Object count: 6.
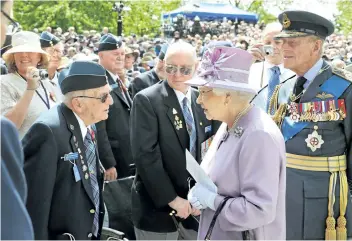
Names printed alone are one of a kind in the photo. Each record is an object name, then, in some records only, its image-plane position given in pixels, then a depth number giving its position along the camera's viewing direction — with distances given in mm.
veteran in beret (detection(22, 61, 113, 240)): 2746
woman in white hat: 3816
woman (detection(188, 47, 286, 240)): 2461
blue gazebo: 35406
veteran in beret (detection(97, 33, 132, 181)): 4820
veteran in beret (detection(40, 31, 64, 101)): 5637
